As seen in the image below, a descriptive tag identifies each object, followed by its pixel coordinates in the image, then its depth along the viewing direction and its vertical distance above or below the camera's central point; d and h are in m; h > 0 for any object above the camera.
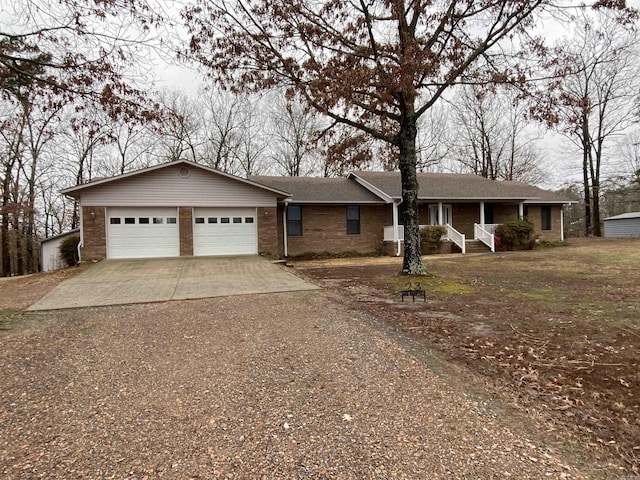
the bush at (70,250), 15.12 -0.36
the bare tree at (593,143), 25.45 +6.24
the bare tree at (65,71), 5.54 +2.69
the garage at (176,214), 13.66 +0.97
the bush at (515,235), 18.45 -0.33
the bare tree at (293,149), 29.61 +7.10
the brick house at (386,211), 17.09 +1.07
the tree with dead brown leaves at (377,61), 7.97 +4.17
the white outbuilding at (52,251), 17.58 -0.47
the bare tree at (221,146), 28.50 +7.25
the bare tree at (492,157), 30.80 +6.23
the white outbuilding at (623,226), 28.19 -0.04
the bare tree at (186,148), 27.05 +6.98
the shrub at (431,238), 17.52 -0.36
